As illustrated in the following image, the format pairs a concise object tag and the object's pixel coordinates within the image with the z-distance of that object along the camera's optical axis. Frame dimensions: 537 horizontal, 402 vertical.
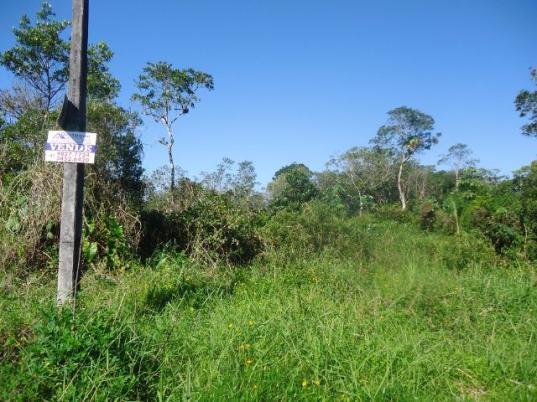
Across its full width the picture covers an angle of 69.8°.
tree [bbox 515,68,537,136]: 18.39
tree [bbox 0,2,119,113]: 13.09
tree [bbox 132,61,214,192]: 14.71
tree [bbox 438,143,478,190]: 41.16
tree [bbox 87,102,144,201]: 6.16
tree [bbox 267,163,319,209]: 20.45
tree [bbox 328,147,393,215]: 32.41
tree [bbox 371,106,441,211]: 36.59
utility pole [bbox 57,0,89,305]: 3.58
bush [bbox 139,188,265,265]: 6.26
